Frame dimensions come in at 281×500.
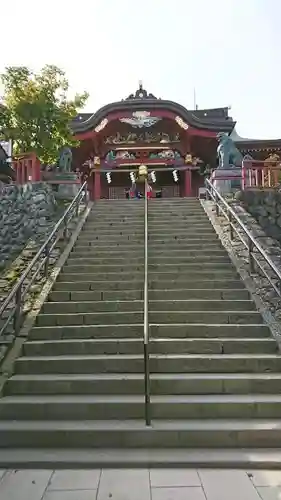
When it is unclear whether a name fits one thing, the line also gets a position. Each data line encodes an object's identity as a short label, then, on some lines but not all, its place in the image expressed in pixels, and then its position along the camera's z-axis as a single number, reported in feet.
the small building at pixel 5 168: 44.96
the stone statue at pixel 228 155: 44.55
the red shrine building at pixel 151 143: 60.70
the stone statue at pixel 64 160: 45.91
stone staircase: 13.52
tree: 43.96
